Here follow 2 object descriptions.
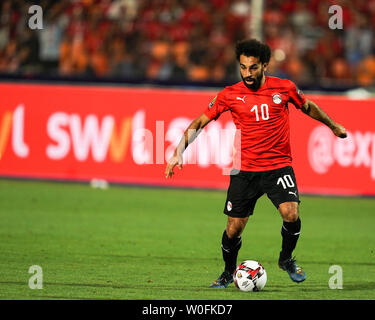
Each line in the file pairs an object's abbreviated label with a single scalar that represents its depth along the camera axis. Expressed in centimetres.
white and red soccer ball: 1703
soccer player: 1745
